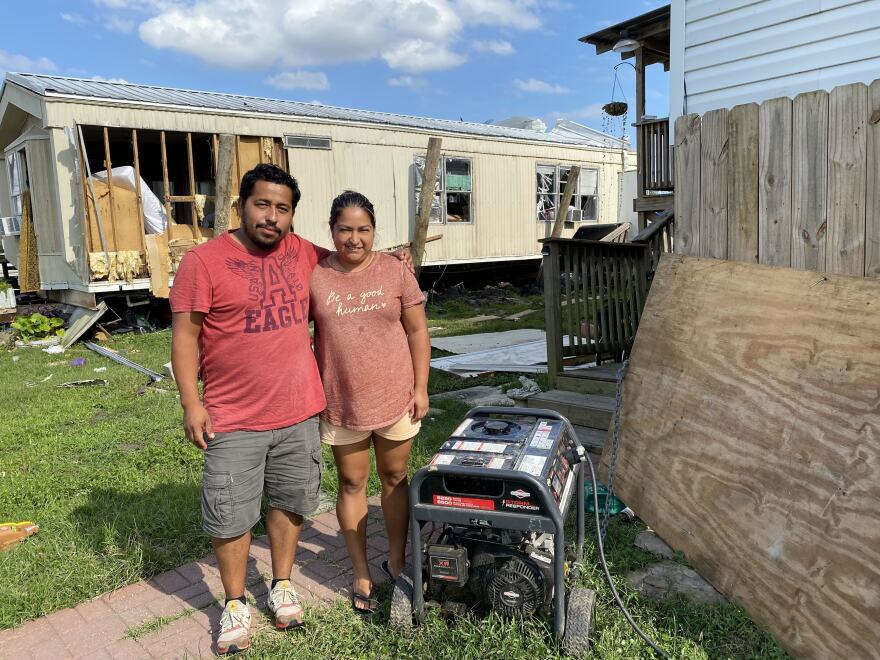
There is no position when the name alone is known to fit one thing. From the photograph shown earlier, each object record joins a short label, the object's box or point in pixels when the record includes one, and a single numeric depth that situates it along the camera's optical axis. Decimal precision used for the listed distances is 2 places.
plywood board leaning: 2.22
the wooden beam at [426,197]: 9.43
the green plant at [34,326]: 11.04
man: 2.51
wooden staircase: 4.74
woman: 2.67
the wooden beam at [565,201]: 14.04
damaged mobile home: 10.97
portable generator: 2.28
